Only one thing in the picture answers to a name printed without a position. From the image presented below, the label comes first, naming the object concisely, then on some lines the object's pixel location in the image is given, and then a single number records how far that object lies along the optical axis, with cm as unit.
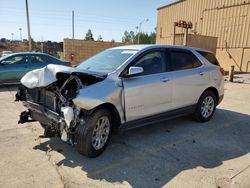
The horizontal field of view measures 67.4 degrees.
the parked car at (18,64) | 747
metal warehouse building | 1549
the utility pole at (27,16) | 1718
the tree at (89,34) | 5755
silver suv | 274
